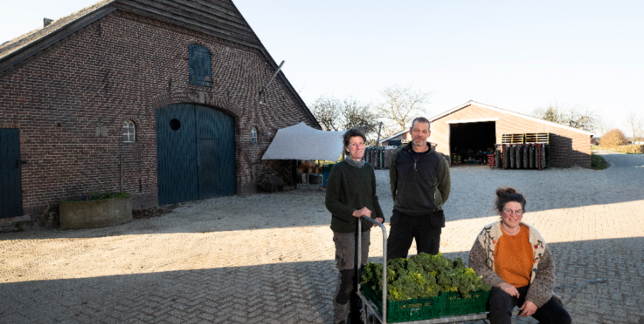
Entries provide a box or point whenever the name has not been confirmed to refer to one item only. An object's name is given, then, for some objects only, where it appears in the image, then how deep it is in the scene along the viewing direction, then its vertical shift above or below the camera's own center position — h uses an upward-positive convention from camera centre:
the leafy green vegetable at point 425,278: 2.67 -0.92
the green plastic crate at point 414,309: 2.59 -1.08
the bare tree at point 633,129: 73.36 +3.30
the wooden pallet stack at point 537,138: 23.76 +0.64
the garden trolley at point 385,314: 2.60 -1.16
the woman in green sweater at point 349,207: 3.38 -0.50
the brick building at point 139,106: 8.85 +1.41
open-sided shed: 23.45 +1.29
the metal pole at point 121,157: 10.61 -0.06
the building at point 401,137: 32.03 +1.14
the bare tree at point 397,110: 45.72 +4.79
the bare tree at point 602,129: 75.54 +3.46
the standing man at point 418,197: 3.69 -0.46
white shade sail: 14.01 +0.27
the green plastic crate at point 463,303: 2.71 -1.09
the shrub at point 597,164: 23.52 -1.10
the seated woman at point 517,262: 2.90 -0.91
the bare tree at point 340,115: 33.47 +3.18
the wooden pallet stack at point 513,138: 24.88 +0.65
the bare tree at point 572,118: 48.18 +3.75
